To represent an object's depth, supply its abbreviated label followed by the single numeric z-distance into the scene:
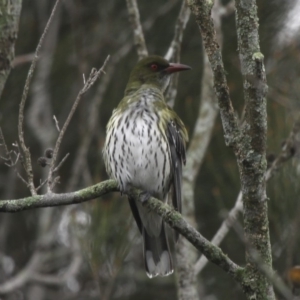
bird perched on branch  9.34
